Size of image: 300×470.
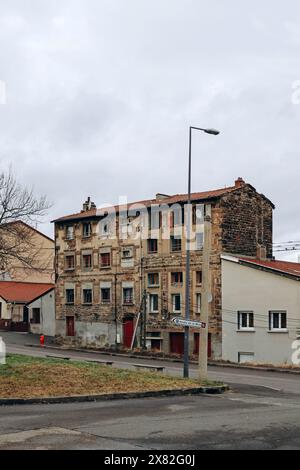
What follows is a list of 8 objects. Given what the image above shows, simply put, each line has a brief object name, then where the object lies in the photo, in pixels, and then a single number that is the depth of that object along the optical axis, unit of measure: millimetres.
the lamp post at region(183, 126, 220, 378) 25062
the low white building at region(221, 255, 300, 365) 41688
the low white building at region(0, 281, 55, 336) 61000
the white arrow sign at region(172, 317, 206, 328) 22906
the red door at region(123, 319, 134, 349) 51253
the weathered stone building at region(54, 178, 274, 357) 46469
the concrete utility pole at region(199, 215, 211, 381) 23094
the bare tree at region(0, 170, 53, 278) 27641
